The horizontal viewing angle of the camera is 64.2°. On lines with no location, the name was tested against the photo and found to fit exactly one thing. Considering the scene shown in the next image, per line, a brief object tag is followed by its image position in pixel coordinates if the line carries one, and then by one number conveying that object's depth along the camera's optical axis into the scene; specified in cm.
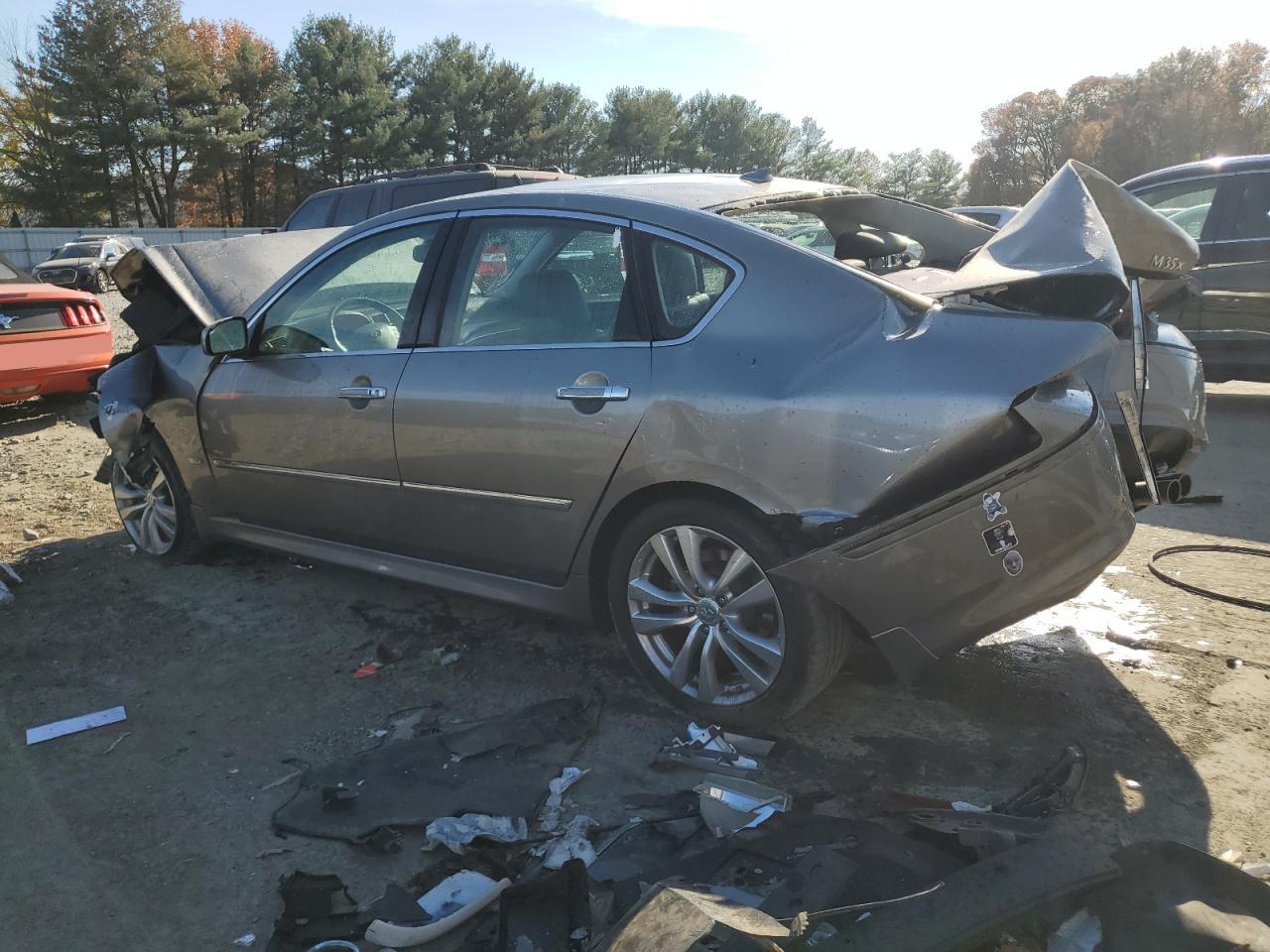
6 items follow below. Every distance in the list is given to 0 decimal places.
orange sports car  837
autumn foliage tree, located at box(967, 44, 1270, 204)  4478
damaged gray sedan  285
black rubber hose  421
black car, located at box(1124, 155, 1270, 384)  750
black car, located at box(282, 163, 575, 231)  1042
